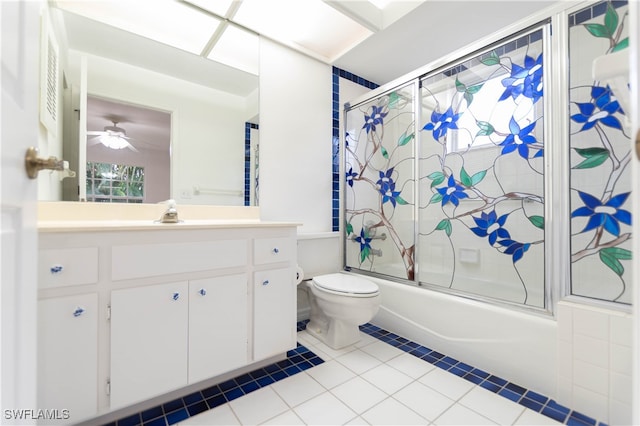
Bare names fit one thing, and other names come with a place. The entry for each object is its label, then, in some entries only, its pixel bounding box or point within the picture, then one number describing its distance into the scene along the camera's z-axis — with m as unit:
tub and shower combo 1.21
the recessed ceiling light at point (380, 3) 1.87
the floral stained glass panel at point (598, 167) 1.16
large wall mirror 1.42
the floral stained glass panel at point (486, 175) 1.46
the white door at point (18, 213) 0.48
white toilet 1.65
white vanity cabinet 0.99
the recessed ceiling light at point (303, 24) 1.88
